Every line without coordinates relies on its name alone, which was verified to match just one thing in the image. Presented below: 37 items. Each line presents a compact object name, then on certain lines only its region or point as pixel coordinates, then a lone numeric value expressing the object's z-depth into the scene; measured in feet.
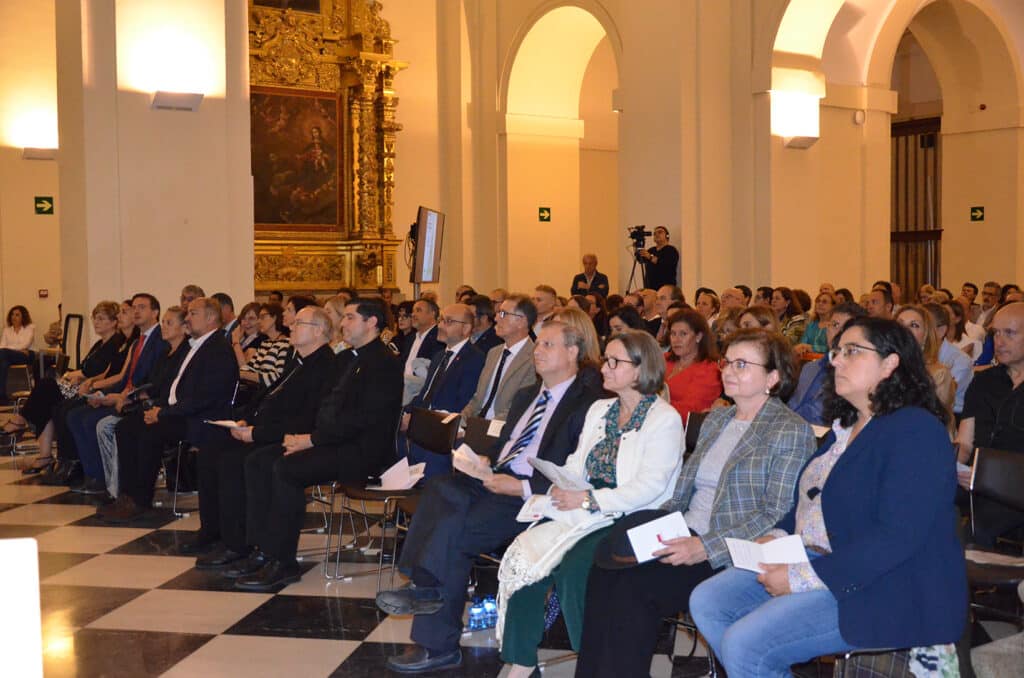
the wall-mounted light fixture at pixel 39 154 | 46.06
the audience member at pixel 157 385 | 24.13
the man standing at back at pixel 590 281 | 43.55
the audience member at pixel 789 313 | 31.78
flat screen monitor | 33.50
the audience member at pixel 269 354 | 23.63
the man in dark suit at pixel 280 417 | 19.51
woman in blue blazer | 10.07
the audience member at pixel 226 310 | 30.60
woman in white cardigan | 13.15
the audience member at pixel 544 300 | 27.86
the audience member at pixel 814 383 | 18.99
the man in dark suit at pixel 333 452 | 18.39
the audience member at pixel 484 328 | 23.89
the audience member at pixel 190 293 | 31.32
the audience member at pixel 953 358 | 20.84
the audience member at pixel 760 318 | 20.45
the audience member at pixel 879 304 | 27.04
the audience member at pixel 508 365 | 19.19
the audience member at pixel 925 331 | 17.26
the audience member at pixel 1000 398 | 15.44
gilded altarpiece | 48.60
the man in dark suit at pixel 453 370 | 20.95
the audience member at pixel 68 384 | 27.94
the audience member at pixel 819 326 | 29.58
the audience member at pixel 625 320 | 22.70
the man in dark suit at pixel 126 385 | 25.85
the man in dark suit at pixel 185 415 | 22.34
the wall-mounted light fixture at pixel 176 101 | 34.12
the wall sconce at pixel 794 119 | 41.83
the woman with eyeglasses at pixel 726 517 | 11.89
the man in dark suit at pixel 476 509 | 14.40
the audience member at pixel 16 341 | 43.62
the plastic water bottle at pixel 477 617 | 16.03
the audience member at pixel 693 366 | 19.84
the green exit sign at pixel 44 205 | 47.42
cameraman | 40.29
